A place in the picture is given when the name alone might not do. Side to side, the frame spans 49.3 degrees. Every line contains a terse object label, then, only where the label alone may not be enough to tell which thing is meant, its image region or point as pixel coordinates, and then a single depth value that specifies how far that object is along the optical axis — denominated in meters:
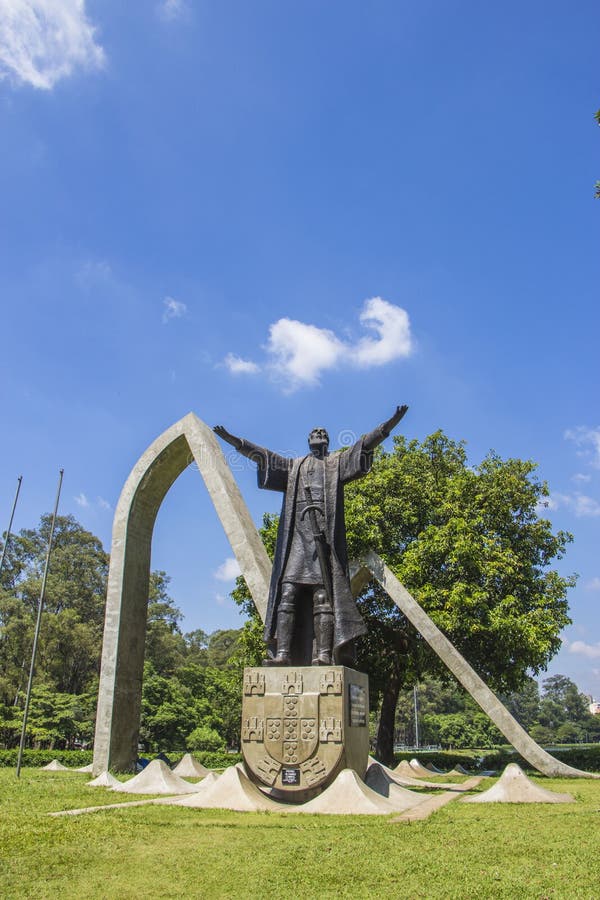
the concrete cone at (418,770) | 14.74
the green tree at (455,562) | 16.67
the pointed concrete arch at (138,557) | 11.86
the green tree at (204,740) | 27.86
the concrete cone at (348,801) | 7.14
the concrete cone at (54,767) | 13.21
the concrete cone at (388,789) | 8.36
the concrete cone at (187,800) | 7.66
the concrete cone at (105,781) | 10.05
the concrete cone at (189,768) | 12.10
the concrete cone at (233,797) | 7.54
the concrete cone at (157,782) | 9.25
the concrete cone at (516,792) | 8.34
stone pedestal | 8.09
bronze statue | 9.13
